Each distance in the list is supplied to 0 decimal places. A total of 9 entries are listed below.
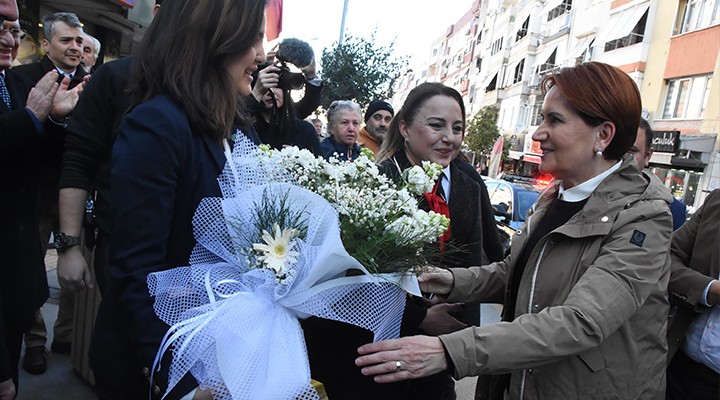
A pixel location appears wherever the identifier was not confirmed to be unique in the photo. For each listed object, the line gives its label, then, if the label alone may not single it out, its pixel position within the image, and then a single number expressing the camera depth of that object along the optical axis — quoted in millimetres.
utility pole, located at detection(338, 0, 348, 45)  17469
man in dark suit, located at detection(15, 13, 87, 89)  3707
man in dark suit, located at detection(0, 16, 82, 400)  2023
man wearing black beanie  5480
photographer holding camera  3381
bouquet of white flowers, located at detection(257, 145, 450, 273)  1330
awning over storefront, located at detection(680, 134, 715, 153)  18219
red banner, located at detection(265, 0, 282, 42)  7445
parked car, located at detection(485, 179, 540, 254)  7461
